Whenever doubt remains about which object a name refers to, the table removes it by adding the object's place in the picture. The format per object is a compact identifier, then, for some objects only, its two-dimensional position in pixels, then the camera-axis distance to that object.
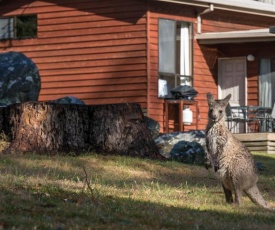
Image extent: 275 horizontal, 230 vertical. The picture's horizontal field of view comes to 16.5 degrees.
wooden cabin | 28.36
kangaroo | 12.32
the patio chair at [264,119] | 28.09
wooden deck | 24.97
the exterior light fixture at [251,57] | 30.34
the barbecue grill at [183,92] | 28.23
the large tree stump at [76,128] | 17.59
